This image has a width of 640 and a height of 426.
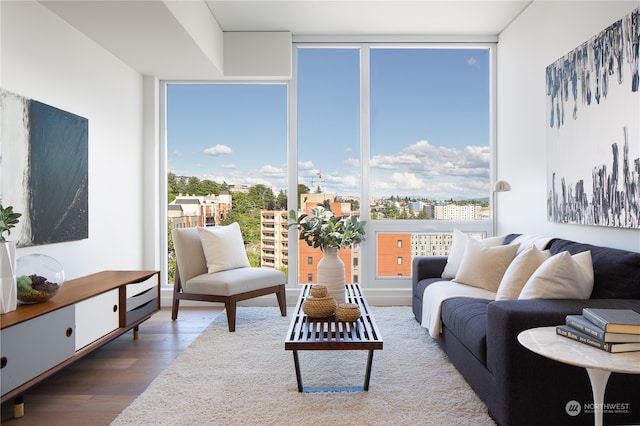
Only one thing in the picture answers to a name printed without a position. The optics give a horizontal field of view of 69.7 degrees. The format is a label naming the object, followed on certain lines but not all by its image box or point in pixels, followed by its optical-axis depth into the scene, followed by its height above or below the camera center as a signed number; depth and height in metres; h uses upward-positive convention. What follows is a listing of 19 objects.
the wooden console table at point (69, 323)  2.21 -0.61
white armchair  3.98 -0.50
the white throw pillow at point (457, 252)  3.83 -0.28
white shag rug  2.32 -0.99
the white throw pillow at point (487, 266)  3.43 -0.37
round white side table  1.49 -0.47
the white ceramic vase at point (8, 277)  2.38 -0.29
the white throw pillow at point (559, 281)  2.33 -0.33
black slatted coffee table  2.39 -0.64
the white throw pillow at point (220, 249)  4.32 -0.27
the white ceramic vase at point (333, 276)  3.54 -0.44
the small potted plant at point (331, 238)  3.55 -0.16
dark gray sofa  1.99 -0.69
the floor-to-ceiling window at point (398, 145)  5.12 +0.83
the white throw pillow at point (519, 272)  2.71 -0.32
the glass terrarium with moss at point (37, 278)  2.58 -0.32
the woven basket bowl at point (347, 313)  2.76 -0.57
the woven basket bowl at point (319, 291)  2.96 -0.46
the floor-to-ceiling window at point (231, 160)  5.20 +0.69
